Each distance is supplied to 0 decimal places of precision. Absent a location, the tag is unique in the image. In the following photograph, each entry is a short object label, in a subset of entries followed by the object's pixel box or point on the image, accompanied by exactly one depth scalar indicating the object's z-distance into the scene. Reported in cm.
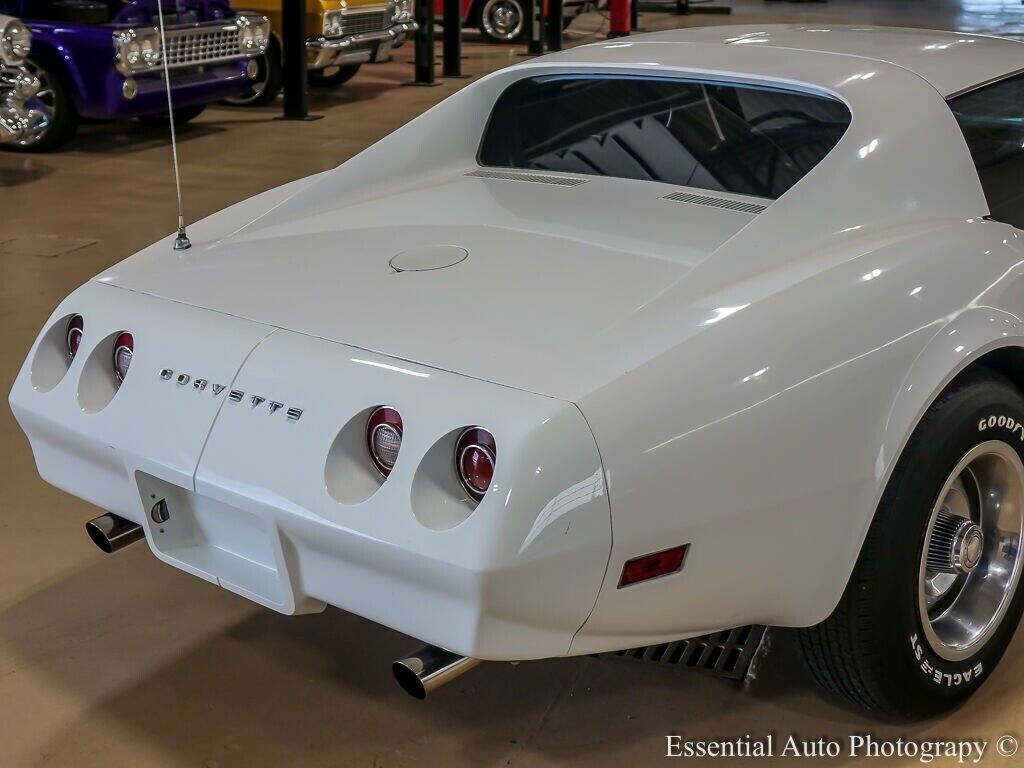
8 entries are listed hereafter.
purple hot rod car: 766
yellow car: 959
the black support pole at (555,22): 1323
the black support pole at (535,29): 1323
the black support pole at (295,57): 905
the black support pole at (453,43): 1145
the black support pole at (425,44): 1091
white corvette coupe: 172
